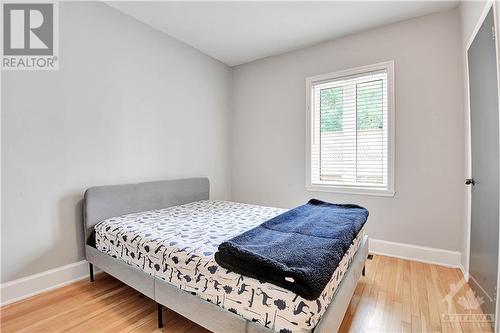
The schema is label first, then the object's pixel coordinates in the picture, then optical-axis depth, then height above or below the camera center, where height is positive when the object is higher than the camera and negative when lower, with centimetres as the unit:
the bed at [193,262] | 114 -62
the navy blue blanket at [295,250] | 110 -48
